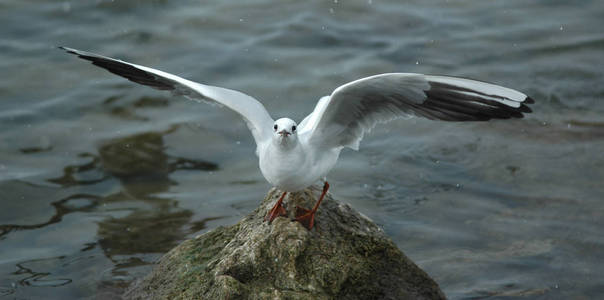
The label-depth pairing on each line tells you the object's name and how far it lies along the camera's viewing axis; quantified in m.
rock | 8.76
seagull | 9.22
